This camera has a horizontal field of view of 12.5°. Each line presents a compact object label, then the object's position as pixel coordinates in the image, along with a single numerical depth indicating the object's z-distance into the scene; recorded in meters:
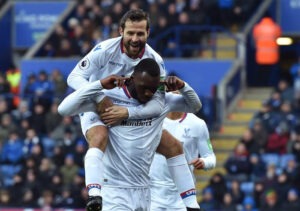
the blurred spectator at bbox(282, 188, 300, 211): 21.47
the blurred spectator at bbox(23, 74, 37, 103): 27.53
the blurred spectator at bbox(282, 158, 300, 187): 22.12
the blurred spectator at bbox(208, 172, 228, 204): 22.56
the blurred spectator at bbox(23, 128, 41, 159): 25.75
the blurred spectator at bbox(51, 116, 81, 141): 25.61
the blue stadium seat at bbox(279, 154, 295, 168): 23.11
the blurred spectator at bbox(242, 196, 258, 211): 22.05
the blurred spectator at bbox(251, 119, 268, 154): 23.62
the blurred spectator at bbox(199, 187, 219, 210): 22.22
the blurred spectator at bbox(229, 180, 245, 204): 22.38
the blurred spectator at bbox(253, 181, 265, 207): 22.11
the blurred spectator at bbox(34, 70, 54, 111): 27.06
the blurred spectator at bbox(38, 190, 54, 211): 23.56
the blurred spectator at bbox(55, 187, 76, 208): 23.36
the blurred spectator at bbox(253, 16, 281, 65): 26.50
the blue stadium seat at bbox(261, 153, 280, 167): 23.31
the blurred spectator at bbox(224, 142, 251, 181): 23.20
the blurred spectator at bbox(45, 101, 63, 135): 26.45
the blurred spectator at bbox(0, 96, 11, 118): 27.38
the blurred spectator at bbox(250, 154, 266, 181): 23.00
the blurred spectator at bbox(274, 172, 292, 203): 21.78
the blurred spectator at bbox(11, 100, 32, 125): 26.89
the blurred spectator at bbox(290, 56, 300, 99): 24.50
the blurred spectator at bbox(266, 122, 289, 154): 23.55
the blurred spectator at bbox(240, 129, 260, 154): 23.62
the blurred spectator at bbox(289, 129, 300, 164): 23.09
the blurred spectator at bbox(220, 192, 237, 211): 22.11
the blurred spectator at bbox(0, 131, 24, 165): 25.91
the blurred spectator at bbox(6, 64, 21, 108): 29.64
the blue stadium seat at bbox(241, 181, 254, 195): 22.54
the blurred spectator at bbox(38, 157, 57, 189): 24.48
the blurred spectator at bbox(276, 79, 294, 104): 24.53
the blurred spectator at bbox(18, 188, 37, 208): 23.91
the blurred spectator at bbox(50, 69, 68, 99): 27.25
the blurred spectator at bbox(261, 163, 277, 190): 22.11
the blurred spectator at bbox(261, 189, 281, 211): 21.59
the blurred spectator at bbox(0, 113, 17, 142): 26.45
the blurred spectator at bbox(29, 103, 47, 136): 26.52
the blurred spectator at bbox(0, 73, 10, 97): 28.75
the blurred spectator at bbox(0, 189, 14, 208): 24.16
